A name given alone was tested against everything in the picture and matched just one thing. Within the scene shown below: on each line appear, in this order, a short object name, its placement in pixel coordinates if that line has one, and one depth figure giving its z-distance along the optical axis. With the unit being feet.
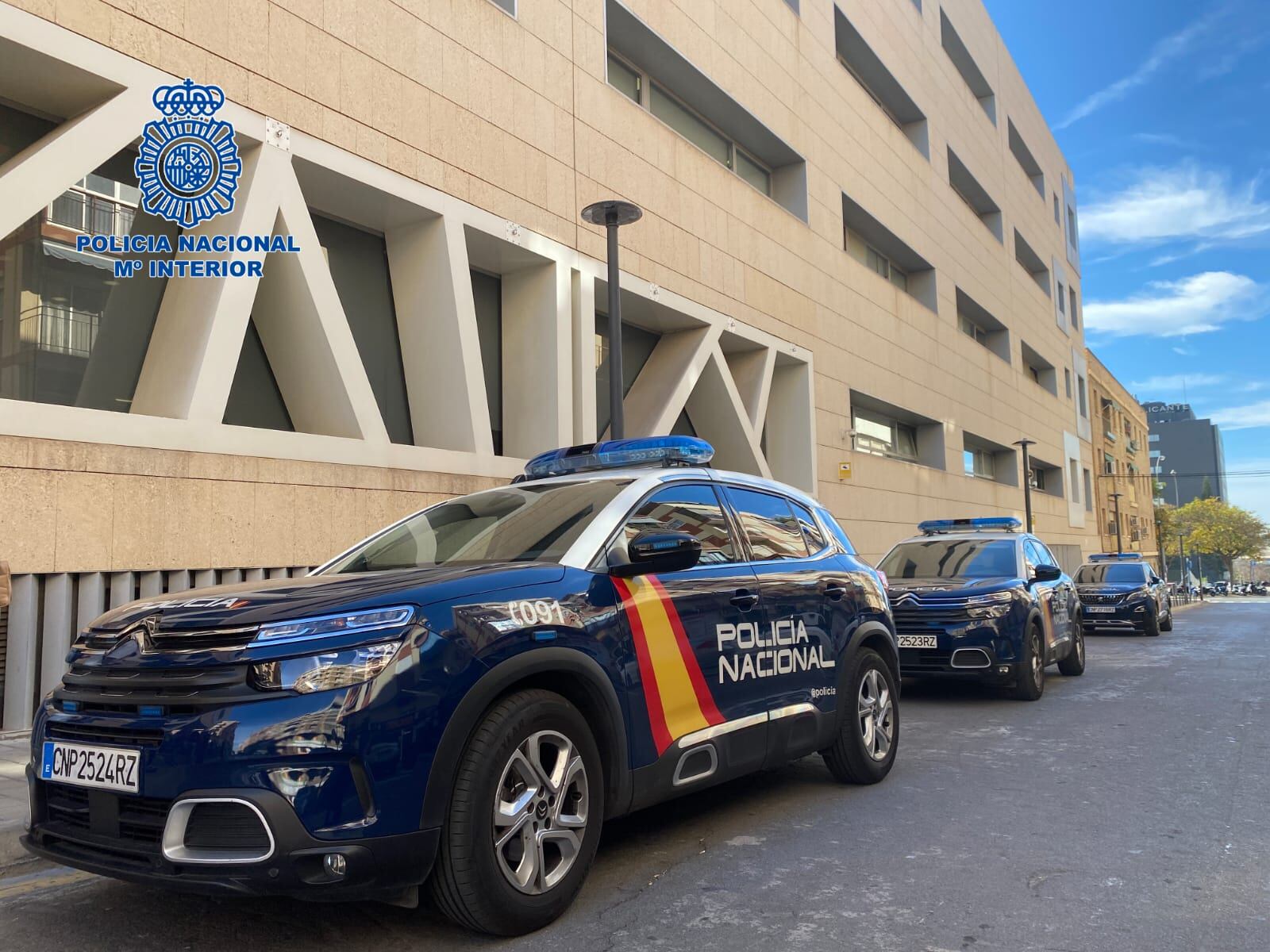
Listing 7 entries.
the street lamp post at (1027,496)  98.84
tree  327.26
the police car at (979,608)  30.42
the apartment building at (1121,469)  190.70
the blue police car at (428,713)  9.72
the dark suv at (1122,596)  69.92
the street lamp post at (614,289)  33.01
